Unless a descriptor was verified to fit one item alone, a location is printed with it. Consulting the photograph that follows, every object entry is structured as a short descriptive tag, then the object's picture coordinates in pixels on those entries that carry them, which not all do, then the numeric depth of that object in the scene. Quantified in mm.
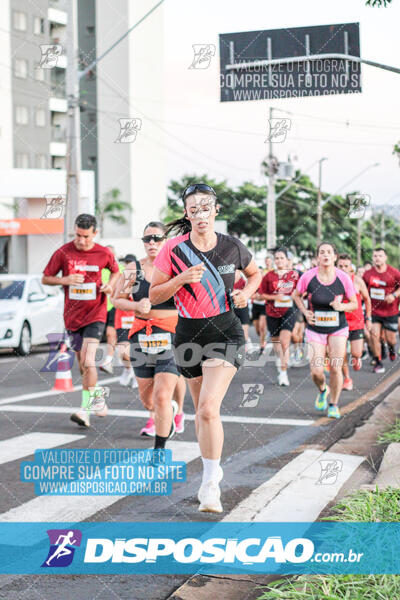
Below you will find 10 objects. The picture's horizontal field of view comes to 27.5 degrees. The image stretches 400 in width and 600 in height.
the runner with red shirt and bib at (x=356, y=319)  11844
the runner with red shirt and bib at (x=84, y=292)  8211
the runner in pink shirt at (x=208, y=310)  4953
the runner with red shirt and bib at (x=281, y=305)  12266
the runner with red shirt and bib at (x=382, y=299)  13477
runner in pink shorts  8906
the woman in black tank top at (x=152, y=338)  6445
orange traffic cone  11109
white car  16500
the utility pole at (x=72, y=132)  16922
